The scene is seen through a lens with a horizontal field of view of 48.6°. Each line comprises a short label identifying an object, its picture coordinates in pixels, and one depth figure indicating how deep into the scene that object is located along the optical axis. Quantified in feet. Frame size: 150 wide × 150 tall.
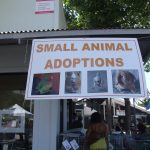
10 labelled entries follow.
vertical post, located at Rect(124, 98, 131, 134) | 17.76
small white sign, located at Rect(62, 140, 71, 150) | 12.14
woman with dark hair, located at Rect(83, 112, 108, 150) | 10.33
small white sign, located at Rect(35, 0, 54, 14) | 16.77
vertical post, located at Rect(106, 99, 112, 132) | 17.56
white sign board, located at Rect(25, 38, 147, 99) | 9.18
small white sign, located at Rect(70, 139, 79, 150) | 12.26
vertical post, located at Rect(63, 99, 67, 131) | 15.32
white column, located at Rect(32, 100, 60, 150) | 13.12
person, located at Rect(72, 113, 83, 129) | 18.55
